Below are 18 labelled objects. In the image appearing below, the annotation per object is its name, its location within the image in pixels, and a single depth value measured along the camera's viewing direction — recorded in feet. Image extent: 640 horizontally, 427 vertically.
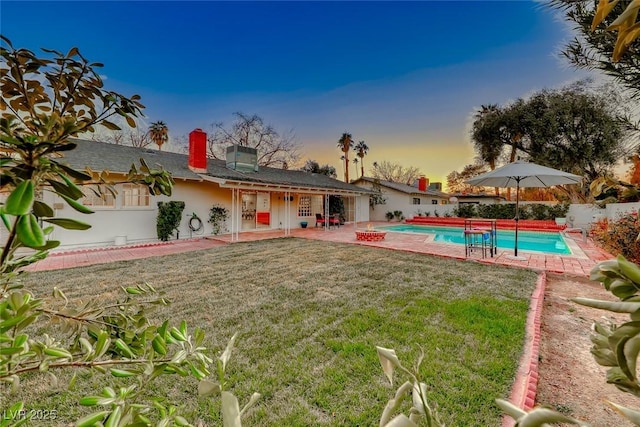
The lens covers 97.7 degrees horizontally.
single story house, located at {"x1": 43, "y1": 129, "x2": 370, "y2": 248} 36.47
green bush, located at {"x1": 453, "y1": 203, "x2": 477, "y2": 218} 80.07
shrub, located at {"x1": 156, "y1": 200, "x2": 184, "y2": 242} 40.04
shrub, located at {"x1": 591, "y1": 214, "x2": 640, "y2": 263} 23.38
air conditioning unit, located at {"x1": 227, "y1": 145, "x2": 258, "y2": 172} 54.85
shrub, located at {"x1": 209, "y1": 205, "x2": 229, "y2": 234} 47.57
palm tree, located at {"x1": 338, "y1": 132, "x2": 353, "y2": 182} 123.54
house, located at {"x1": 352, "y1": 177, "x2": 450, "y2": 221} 86.79
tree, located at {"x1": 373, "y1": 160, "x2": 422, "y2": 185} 150.61
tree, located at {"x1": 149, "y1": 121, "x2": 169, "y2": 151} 85.66
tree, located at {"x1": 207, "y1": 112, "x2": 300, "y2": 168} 98.78
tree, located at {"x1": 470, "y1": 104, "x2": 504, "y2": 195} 76.84
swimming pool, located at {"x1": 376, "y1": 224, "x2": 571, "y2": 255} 37.62
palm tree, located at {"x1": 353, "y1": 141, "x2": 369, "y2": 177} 126.21
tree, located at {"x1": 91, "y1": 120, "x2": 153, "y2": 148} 88.69
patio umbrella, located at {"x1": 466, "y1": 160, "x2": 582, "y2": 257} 26.76
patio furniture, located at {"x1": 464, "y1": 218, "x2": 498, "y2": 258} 30.85
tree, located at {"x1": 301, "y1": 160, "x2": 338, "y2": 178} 100.27
